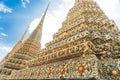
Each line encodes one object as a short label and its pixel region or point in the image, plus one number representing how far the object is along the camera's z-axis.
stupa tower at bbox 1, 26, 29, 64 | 24.86
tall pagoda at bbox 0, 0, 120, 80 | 4.49
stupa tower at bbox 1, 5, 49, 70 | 15.12
